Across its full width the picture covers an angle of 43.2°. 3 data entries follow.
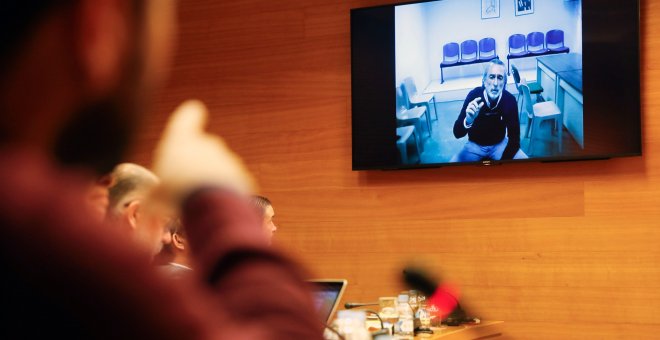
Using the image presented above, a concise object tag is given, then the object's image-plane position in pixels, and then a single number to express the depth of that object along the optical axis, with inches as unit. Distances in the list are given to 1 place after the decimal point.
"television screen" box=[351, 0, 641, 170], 188.9
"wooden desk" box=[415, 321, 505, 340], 154.9
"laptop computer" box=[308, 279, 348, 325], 137.6
